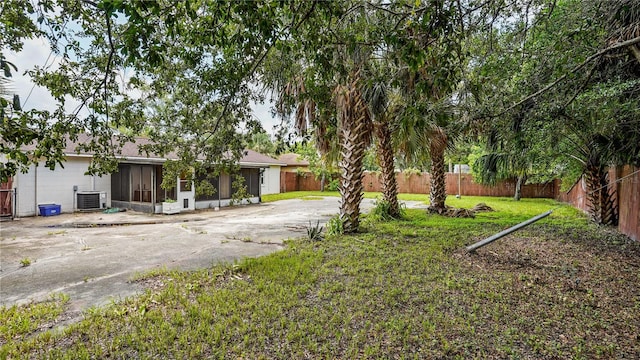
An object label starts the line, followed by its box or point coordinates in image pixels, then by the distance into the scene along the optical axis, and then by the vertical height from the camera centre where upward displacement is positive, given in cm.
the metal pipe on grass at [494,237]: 553 -102
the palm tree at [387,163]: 1032 +51
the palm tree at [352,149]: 824 +79
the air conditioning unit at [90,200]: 1365 -85
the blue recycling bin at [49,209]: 1234 -112
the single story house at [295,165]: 3025 +132
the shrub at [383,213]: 1034 -110
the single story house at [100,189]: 1240 -38
